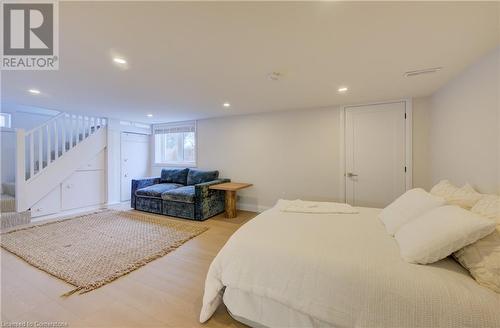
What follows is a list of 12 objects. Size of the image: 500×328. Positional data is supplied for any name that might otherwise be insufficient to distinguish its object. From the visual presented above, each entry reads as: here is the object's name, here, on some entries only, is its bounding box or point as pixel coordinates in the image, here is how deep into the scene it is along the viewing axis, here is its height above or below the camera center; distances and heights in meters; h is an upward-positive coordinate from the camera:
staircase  3.66 +0.28
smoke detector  2.39 +1.06
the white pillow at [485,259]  1.04 -0.53
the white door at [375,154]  3.51 +0.19
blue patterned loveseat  4.03 -0.64
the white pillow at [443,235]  1.16 -0.43
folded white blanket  2.34 -0.53
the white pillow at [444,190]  1.96 -0.27
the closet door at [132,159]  5.50 +0.15
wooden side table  4.20 -0.76
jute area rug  2.19 -1.11
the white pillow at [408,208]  1.64 -0.38
